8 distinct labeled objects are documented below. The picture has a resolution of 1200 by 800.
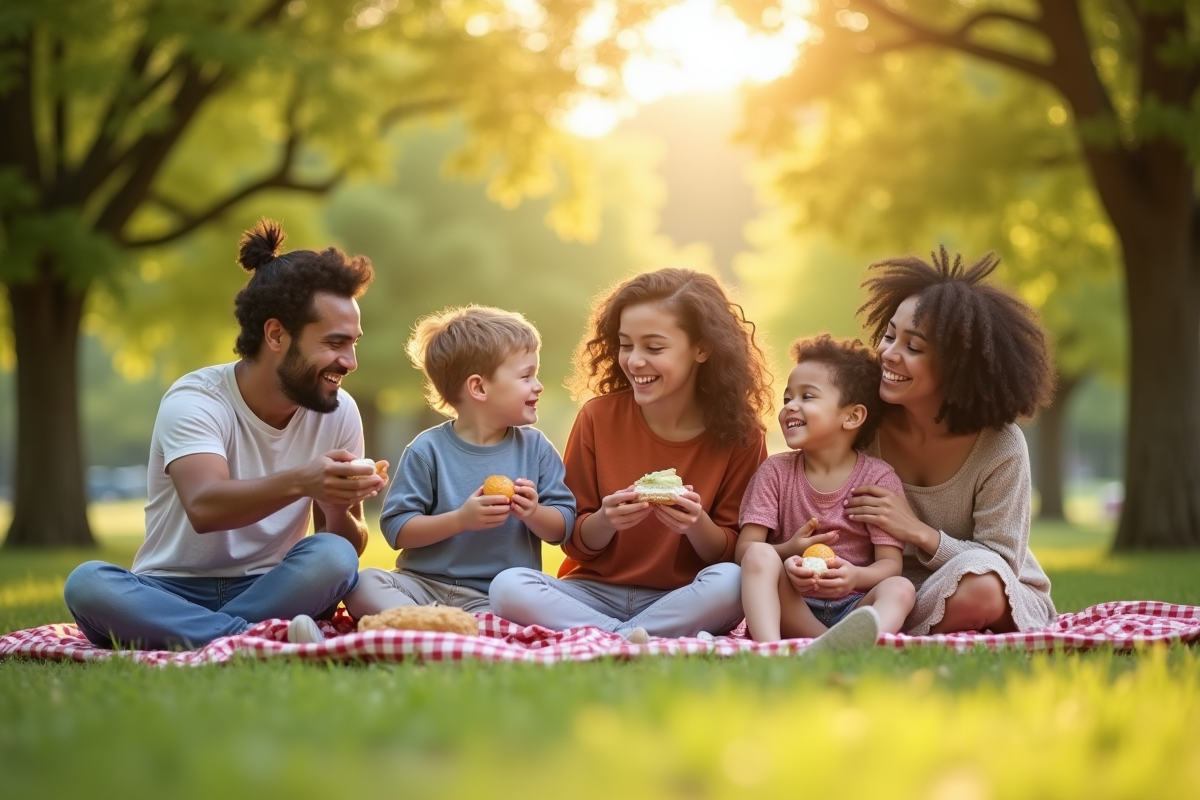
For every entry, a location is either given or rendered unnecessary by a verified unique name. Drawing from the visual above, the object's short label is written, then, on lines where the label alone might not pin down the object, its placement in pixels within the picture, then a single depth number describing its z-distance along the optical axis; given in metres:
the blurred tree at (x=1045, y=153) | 12.73
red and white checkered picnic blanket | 4.34
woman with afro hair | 5.26
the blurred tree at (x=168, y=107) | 13.47
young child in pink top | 5.09
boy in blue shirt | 5.50
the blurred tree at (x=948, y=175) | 14.65
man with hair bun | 5.04
